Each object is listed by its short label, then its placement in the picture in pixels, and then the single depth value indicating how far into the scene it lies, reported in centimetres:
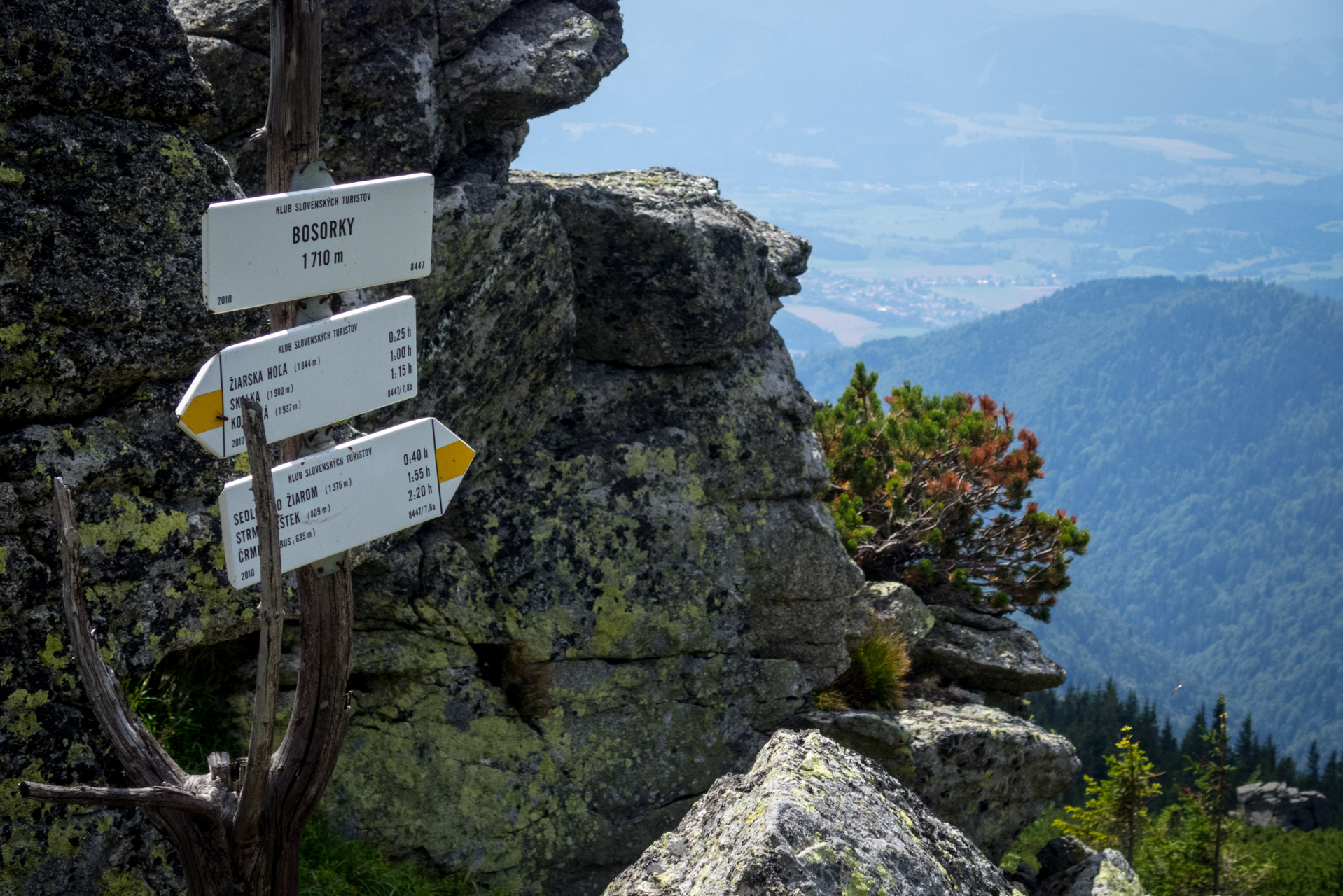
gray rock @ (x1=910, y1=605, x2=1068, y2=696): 1299
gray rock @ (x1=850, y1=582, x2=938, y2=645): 1252
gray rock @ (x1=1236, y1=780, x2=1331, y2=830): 6366
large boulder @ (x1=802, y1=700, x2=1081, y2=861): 1048
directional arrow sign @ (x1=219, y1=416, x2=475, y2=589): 388
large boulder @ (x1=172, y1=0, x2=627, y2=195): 757
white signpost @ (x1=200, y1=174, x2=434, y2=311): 367
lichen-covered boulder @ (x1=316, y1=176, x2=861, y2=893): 865
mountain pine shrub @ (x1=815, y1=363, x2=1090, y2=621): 1478
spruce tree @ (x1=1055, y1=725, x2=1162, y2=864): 1722
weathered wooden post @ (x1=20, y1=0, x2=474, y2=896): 375
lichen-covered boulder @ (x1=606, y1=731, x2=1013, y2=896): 415
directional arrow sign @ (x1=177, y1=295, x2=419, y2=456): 369
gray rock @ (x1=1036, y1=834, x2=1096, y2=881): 1066
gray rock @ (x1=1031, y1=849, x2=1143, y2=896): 928
